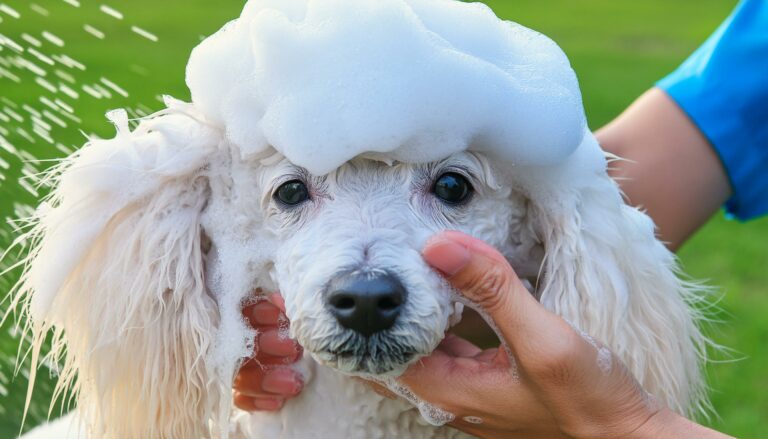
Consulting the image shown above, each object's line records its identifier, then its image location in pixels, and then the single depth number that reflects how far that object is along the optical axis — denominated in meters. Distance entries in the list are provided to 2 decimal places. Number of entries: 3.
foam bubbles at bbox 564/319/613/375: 0.48
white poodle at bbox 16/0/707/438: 0.47
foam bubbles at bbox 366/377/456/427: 0.50
